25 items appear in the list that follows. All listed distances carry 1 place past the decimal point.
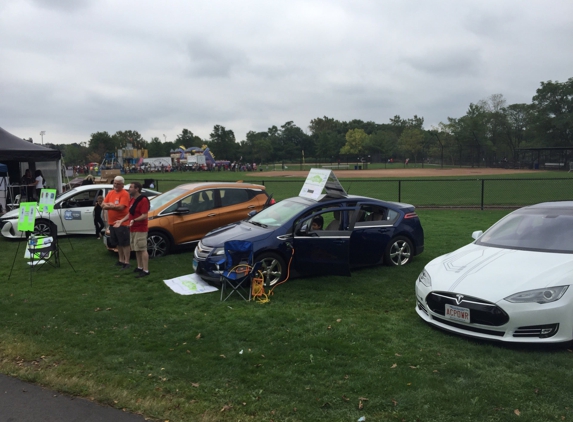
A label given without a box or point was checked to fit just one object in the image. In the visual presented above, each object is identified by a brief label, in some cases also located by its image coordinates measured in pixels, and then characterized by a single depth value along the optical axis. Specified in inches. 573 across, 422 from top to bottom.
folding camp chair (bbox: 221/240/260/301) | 264.7
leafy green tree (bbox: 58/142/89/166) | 3674.2
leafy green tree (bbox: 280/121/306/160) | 3866.1
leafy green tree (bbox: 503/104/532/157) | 3169.3
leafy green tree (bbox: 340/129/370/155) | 3801.7
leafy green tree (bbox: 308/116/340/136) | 5723.4
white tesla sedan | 182.7
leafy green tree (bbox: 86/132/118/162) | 3295.5
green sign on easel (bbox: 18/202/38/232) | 328.5
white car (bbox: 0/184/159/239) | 471.5
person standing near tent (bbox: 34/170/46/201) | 690.8
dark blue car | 287.7
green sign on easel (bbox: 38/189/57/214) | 387.5
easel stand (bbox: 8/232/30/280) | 450.8
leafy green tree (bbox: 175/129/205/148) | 4600.9
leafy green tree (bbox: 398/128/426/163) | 2984.7
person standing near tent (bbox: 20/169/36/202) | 682.8
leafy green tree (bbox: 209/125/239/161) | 3764.8
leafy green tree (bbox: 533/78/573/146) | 2647.6
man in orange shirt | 325.4
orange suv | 380.2
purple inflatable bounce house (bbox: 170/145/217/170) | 2628.0
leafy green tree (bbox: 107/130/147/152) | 3470.7
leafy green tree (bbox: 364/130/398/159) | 3550.7
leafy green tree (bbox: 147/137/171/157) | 3946.9
